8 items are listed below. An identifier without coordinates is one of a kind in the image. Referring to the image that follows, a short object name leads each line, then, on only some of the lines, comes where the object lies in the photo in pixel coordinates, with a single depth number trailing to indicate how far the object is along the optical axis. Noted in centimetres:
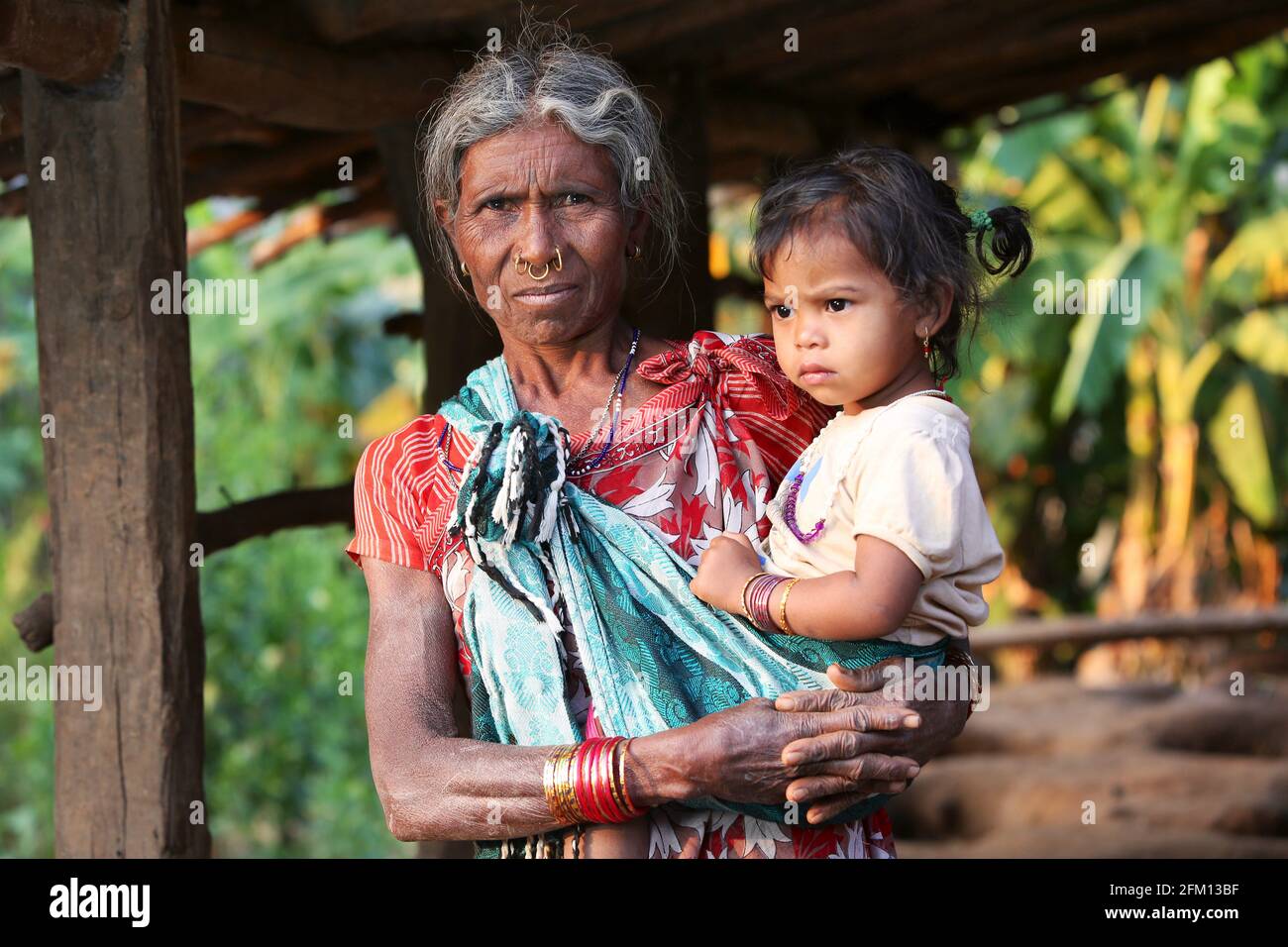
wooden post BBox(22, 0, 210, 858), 273
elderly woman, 195
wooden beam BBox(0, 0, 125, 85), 250
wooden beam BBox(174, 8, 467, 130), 306
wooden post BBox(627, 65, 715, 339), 373
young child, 187
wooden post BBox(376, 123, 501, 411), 399
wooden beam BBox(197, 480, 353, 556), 358
